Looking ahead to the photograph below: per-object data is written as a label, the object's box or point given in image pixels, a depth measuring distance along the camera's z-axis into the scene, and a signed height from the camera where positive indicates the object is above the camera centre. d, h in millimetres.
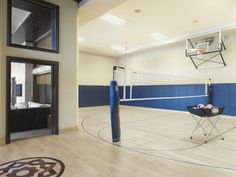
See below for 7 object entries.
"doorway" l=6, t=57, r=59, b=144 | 3732 -298
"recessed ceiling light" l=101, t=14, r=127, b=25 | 5281 +2263
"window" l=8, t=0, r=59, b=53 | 3911 +1981
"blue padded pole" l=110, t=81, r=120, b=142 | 3480 -392
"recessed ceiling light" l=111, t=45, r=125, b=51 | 8776 +2222
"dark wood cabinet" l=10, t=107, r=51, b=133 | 4359 -803
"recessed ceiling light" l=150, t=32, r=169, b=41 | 6898 +2249
